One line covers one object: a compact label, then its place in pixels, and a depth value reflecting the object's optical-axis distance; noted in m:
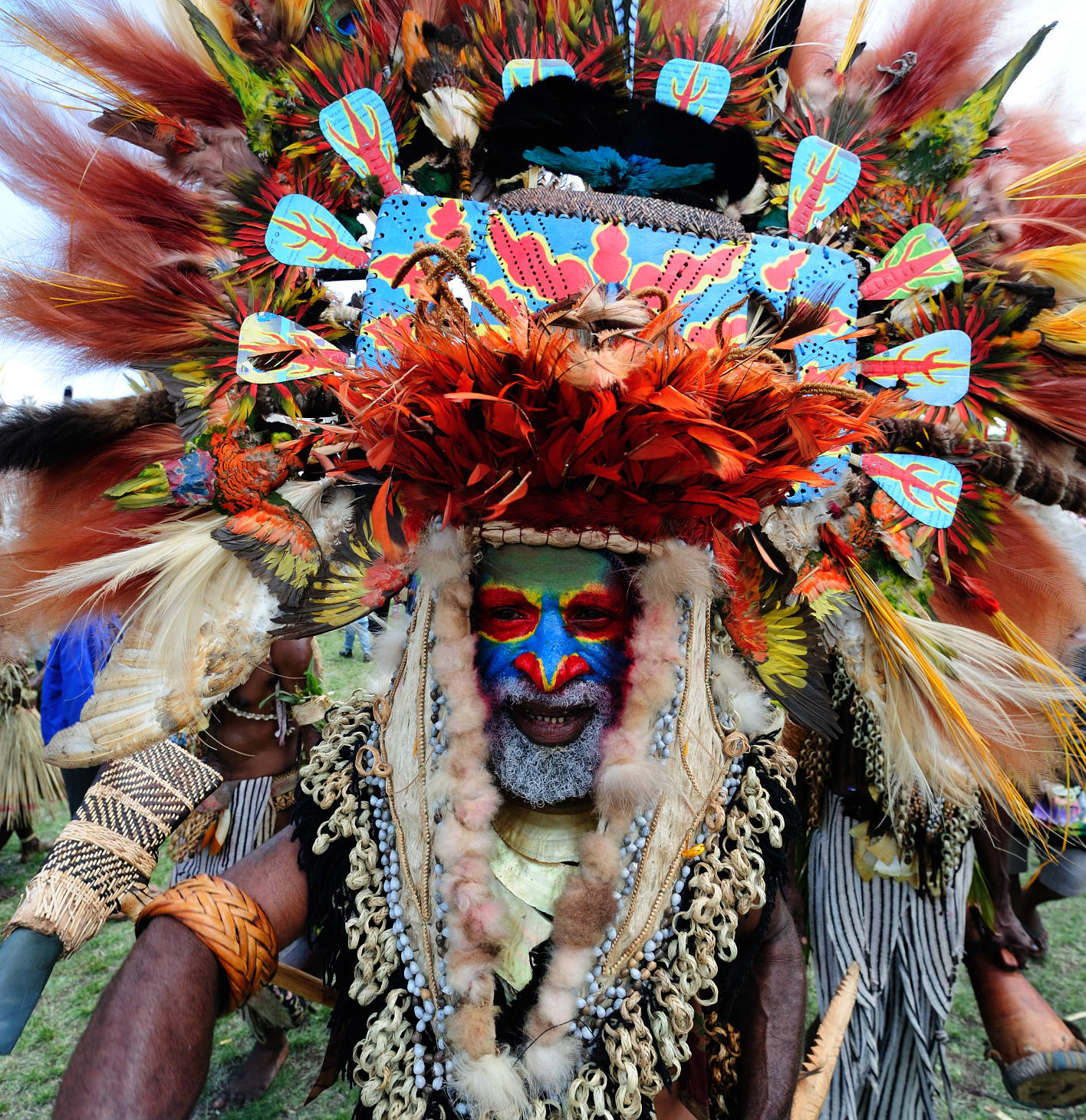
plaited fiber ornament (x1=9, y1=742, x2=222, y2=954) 1.44
